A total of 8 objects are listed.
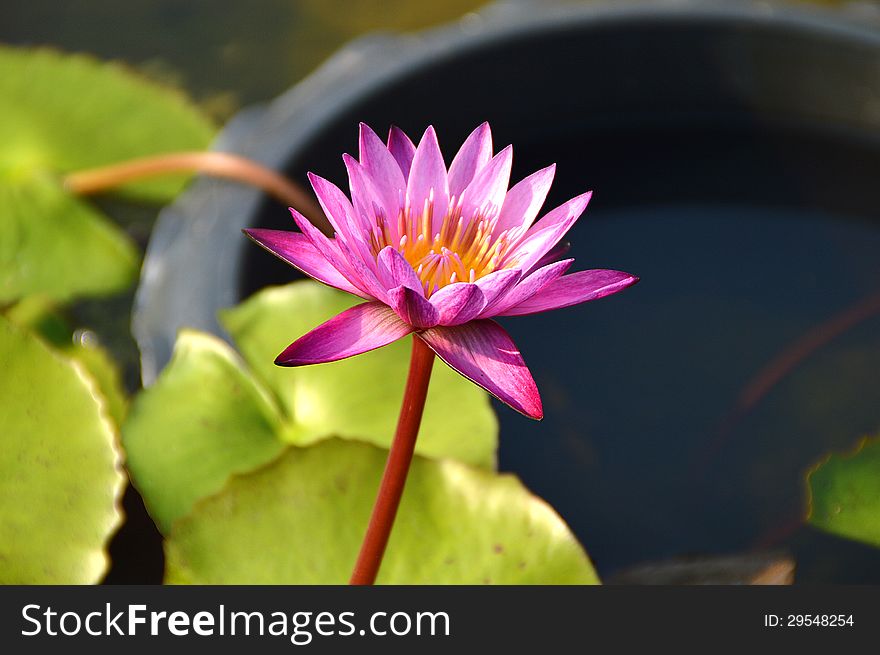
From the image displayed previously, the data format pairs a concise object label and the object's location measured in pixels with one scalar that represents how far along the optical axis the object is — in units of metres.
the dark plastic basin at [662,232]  1.88
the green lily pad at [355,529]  1.51
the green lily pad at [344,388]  1.58
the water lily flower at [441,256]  1.38
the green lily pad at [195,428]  1.55
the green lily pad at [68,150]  1.92
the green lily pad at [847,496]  1.51
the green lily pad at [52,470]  1.49
